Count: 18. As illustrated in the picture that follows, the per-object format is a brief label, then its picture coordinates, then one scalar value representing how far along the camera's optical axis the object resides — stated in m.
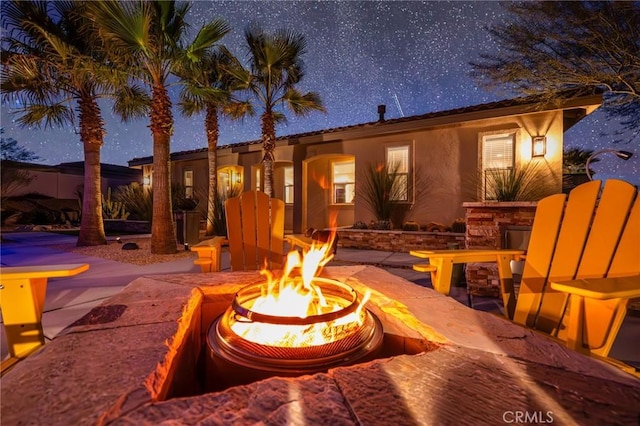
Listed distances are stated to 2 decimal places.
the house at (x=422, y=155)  6.65
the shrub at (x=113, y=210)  12.24
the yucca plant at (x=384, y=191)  7.90
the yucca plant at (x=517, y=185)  6.21
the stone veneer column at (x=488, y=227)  3.35
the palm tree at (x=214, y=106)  8.62
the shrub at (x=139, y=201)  10.12
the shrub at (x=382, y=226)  7.27
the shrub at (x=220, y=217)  8.34
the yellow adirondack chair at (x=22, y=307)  1.17
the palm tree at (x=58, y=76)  6.04
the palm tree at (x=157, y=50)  4.92
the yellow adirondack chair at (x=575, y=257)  1.23
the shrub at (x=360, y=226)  7.58
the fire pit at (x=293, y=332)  1.04
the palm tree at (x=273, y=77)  7.79
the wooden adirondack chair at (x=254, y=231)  2.92
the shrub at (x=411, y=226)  7.45
